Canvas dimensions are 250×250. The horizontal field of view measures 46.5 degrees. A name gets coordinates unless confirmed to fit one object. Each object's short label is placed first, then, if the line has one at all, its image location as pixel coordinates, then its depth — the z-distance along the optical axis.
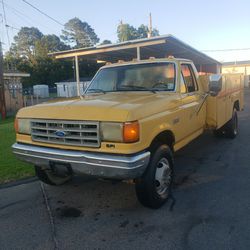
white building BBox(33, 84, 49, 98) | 51.75
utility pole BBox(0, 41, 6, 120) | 17.20
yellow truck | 3.37
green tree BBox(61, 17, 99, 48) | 89.13
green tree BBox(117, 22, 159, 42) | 68.88
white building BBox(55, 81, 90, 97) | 45.96
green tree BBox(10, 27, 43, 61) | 80.22
